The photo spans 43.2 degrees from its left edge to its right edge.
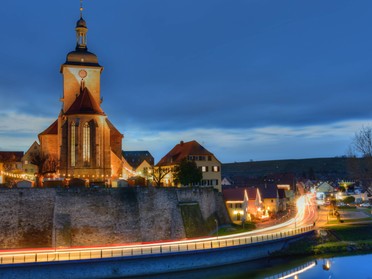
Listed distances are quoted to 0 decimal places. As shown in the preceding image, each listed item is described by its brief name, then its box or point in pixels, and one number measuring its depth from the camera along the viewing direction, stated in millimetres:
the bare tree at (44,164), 51978
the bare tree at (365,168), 72375
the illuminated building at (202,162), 69250
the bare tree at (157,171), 68244
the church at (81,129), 56363
